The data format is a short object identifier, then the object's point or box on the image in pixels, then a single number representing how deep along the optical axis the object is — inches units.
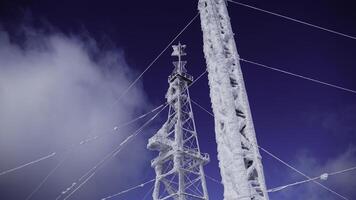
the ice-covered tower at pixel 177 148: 961.5
